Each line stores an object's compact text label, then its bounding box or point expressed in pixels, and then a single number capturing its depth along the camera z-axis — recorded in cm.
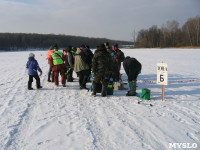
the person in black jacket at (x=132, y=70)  595
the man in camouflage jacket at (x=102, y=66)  588
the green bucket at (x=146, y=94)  562
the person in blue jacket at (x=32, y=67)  682
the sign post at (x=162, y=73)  519
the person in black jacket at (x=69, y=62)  786
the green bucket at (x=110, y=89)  626
